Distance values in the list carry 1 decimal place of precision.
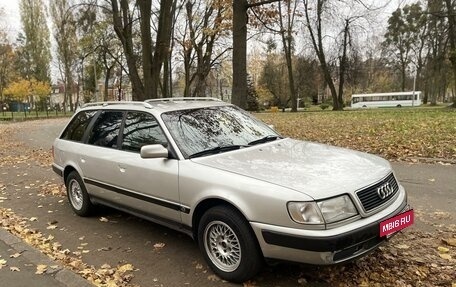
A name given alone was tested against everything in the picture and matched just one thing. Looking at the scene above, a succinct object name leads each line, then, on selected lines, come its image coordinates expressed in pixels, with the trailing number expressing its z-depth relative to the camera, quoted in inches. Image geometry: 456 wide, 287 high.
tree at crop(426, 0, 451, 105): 1024.1
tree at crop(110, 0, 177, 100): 567.5
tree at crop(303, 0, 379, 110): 1472.7
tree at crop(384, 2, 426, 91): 1930.1
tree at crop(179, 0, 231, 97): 1243.8
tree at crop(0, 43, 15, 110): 1685.8
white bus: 2394.2
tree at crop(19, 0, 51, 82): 1900.8
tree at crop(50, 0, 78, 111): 1775.3
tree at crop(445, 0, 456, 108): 951.0
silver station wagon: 128.2
